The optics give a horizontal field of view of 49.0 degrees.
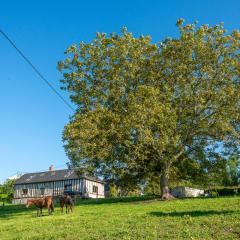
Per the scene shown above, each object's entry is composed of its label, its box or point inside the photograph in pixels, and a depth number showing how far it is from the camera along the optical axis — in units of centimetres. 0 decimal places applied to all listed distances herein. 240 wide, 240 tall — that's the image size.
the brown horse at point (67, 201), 2111
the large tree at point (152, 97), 2377
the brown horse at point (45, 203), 2086
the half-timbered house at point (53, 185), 4967
